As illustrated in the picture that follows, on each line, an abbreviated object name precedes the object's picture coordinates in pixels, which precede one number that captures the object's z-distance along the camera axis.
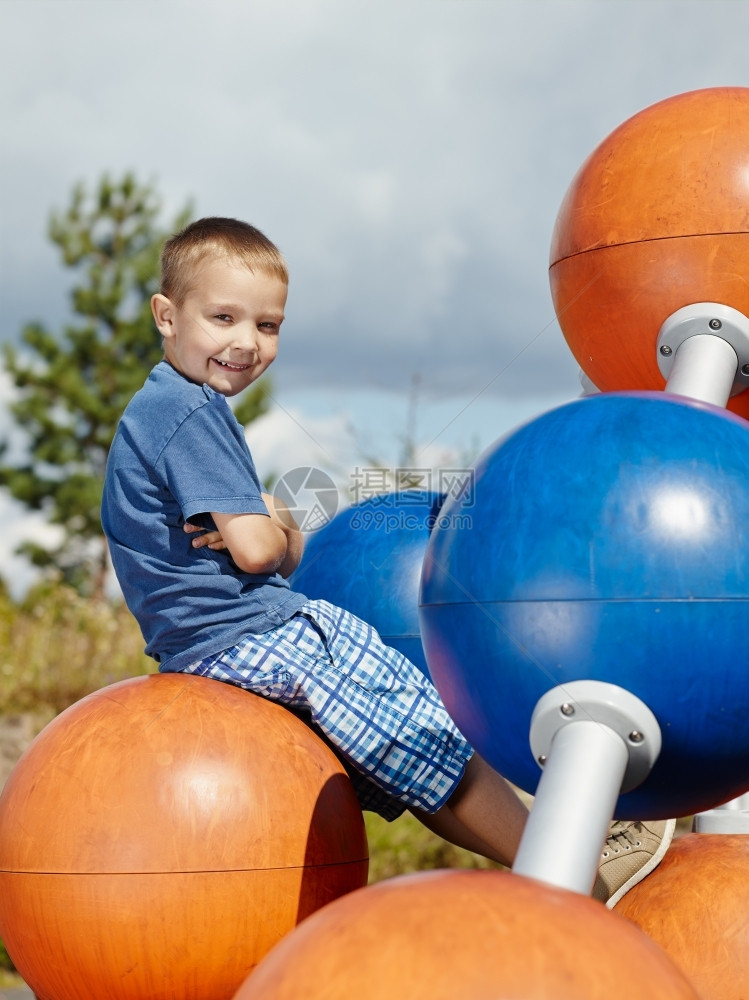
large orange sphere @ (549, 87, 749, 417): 3.23
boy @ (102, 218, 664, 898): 2.96
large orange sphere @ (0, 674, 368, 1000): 2.62
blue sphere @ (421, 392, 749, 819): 2.18
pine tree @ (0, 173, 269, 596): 21.72
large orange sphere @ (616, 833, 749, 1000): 2.72
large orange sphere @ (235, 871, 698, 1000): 1.60
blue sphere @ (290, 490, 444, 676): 3.65
